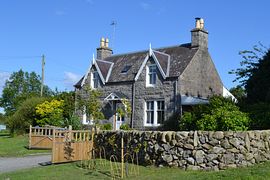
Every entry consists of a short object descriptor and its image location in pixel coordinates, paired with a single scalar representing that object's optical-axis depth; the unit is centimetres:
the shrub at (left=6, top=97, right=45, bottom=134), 3884
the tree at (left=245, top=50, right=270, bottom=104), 2330
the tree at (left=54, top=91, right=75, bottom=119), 3708
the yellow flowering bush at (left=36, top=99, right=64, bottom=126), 3394
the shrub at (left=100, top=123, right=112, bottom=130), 3050
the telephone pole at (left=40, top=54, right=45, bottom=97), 4894
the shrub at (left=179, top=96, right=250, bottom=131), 1644
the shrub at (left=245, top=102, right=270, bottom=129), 1714
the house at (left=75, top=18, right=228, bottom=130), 3117
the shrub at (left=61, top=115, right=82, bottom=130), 3077
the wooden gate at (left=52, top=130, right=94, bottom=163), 1722
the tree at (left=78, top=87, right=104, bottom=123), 2305
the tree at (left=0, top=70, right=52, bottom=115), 7812
